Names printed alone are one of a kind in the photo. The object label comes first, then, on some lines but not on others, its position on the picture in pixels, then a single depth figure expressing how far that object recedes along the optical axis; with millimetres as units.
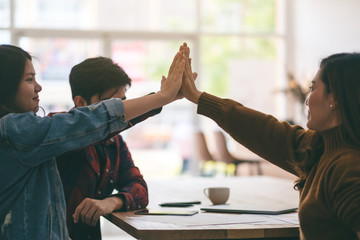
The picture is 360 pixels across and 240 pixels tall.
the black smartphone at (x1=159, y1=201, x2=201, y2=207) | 3513
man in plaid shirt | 3257
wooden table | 2866
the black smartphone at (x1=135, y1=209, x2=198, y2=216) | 3207
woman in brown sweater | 2689
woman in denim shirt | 2793
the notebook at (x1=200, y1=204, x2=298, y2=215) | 3272
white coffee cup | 3531
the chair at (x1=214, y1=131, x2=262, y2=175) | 10262
